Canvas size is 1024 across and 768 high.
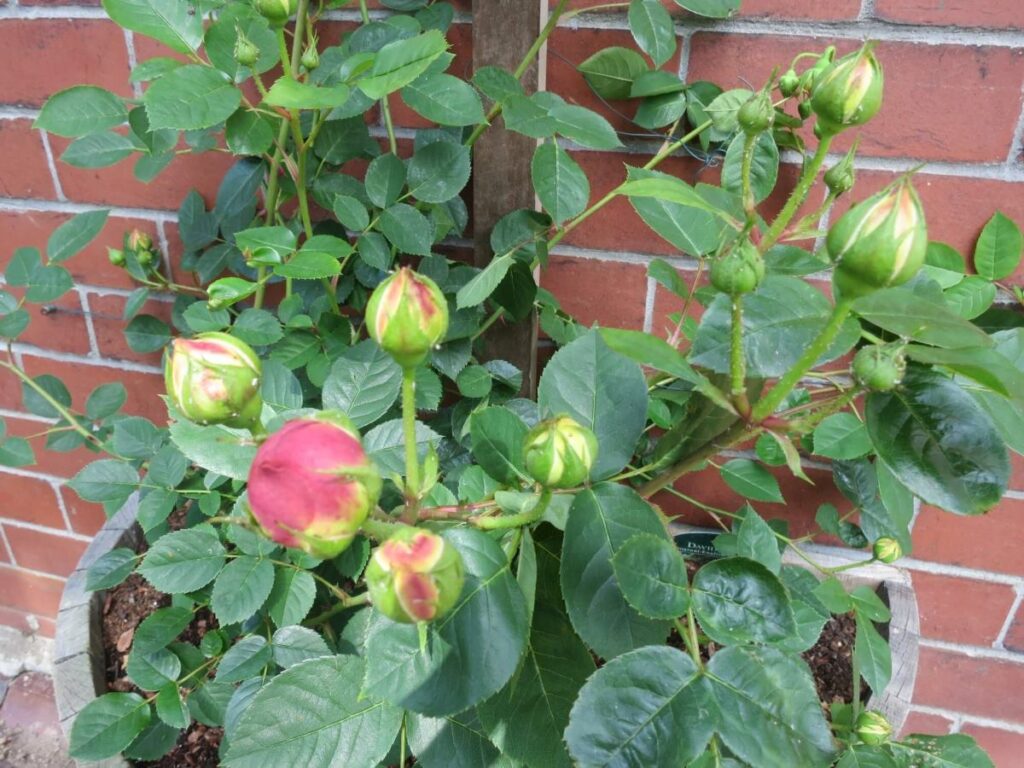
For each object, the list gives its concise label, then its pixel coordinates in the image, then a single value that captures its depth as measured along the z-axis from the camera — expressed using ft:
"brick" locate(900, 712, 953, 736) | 3.59
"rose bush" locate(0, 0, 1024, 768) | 1.12
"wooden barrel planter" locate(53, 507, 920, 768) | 2.36
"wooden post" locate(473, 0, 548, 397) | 2.19
